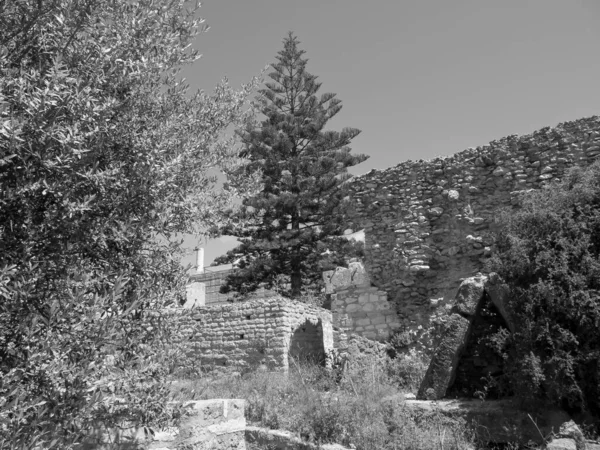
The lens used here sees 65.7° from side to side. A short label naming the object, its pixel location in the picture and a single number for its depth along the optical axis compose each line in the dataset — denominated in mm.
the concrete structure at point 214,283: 20391
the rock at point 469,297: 6175
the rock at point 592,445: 4293
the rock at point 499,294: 5570
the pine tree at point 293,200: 17375
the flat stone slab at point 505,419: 4832
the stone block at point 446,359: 5992
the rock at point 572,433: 4355
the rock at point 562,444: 4287
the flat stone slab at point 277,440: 5789
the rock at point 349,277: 10749
